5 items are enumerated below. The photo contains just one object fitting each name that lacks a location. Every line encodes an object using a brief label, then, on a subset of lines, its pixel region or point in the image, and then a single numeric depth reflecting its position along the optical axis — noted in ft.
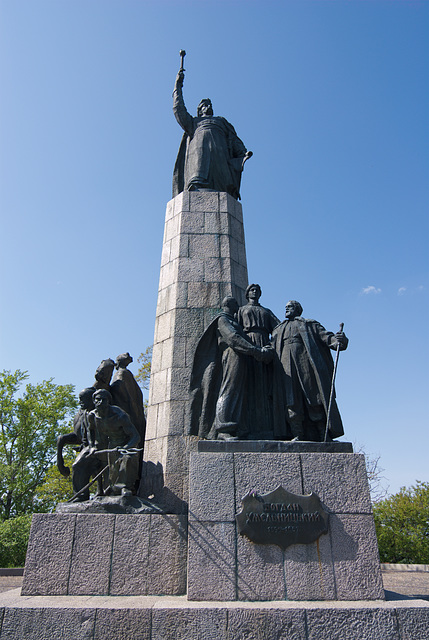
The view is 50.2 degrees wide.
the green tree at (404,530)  65.31
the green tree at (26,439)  86.38
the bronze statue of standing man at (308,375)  21.71
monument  15.97
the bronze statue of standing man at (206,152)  33.32
